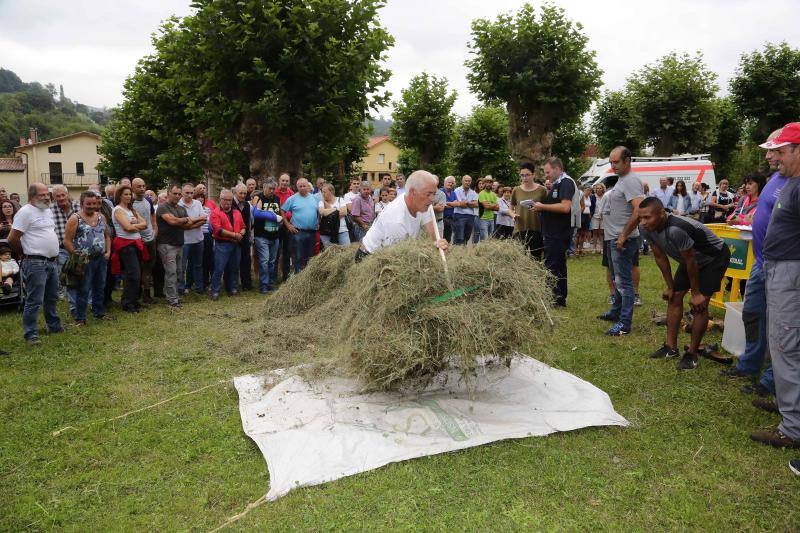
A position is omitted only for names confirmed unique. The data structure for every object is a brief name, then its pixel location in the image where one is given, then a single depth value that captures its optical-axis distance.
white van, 19.12
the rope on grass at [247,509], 3.04
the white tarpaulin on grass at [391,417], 3.67
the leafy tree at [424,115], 26.72
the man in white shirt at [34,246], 6.55
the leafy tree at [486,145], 31.38
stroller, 8.46
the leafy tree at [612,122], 33.41
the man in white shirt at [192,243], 9.30
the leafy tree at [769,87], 25.97
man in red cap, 3.74
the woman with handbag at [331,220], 10.27
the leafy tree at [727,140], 31.65
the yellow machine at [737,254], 6.80
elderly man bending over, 4.72
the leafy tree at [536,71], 17.89
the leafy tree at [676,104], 25.73
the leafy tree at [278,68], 11.49
